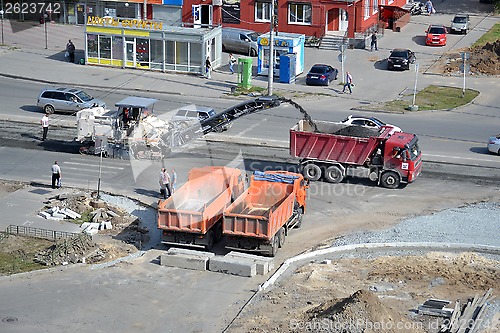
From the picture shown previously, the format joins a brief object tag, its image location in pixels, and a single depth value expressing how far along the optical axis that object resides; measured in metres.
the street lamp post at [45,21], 65.50
